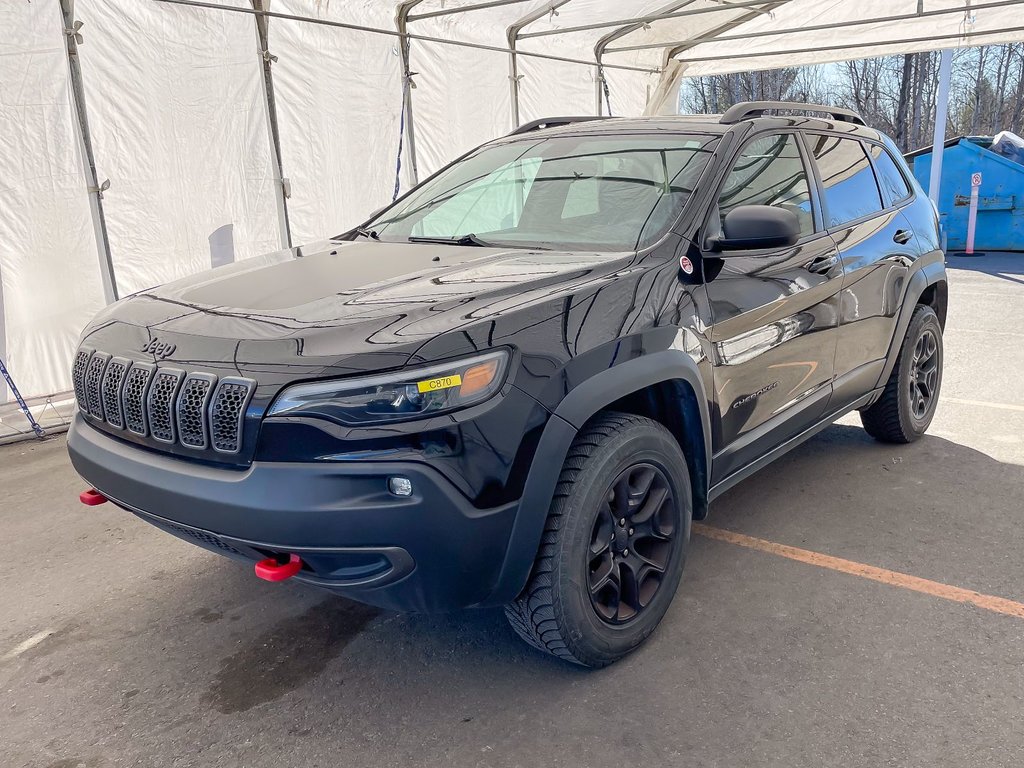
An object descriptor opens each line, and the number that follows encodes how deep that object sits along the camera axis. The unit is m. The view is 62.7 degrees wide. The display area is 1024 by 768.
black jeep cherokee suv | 2.10
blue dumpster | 12.61
